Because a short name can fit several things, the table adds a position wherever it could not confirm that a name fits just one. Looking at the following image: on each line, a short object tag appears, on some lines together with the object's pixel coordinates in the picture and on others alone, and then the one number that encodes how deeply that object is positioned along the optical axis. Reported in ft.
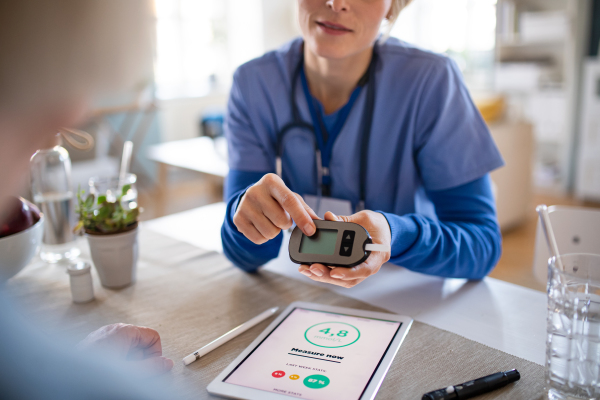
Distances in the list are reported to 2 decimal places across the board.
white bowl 2.74
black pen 1.86
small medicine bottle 2.78
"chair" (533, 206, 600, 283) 3.65
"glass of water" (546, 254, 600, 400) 1.74
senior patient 0.98
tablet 1.96
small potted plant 2.89
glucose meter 2.21
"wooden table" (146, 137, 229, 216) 9.27
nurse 3.14
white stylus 2.20
